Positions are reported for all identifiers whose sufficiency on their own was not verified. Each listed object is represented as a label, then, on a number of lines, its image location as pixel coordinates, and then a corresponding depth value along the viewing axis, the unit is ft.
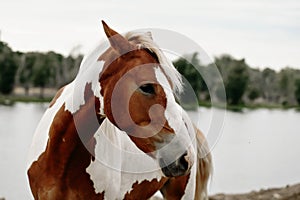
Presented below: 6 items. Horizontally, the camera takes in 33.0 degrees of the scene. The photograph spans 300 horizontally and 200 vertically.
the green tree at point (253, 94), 145.87
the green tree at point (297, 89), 162.61
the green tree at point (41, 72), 99.04
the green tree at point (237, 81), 132.57
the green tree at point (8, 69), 96.11
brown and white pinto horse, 10.00
